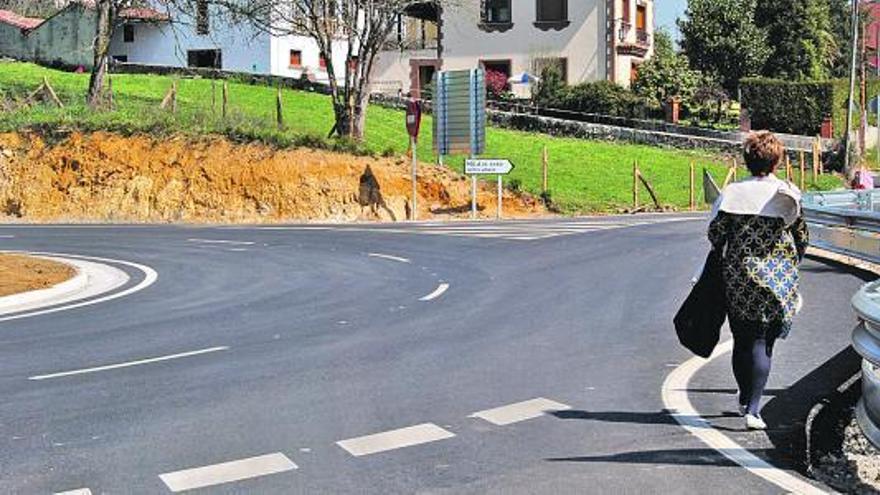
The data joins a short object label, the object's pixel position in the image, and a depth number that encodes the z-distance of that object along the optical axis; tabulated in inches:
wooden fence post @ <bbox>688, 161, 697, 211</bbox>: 1381.6
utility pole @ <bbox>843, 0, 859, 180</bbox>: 1596.9
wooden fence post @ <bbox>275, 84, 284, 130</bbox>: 1358.3
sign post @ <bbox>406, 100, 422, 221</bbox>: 1216.2
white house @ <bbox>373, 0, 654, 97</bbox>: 2010.3
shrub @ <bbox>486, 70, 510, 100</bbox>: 1998.0
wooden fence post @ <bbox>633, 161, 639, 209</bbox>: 1289.7
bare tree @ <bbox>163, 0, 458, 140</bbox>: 1321.4
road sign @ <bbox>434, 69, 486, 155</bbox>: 1278.3
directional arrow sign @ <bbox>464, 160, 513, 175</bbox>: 1191.6
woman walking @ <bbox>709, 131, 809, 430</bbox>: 243.6
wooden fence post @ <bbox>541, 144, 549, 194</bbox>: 1280.8
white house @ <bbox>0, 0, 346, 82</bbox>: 2335.1
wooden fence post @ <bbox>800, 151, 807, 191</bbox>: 1595.7
